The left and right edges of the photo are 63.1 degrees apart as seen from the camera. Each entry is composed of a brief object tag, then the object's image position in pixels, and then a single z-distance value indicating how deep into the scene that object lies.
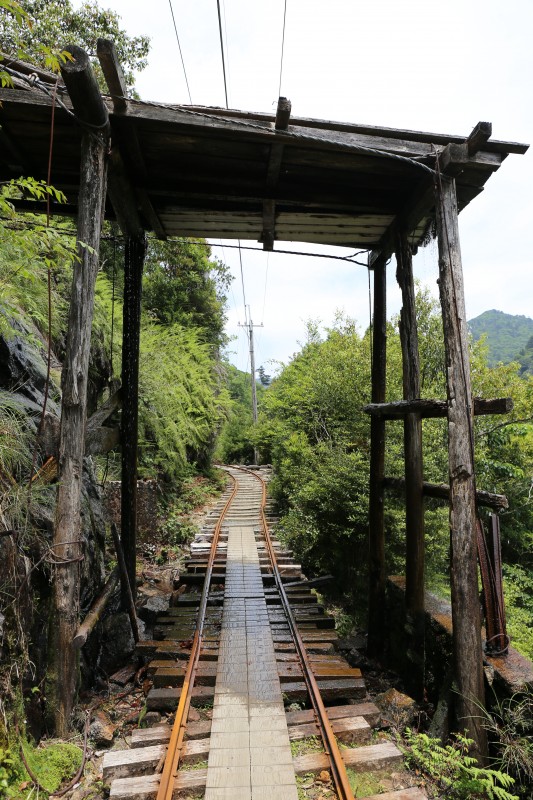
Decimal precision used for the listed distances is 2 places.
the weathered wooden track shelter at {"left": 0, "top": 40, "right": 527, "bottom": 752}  3.89
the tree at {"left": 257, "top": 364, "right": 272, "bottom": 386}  84.46
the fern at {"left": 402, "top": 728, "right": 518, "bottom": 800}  2.83
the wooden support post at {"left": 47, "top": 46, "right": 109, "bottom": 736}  3.46
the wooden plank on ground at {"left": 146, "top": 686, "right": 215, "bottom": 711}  3.67
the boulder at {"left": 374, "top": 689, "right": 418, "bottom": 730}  3.80
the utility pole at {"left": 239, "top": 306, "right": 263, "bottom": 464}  38.21
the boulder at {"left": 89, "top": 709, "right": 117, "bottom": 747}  3.45
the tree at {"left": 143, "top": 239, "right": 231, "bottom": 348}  16.77
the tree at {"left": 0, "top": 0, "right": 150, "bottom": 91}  10.34
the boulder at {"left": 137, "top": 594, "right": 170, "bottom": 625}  5.93
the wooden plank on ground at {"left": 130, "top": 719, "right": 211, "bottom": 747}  3.12
